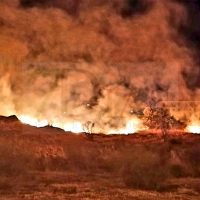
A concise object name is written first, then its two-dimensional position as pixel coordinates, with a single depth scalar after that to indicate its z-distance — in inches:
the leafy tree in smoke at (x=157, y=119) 1058.6
